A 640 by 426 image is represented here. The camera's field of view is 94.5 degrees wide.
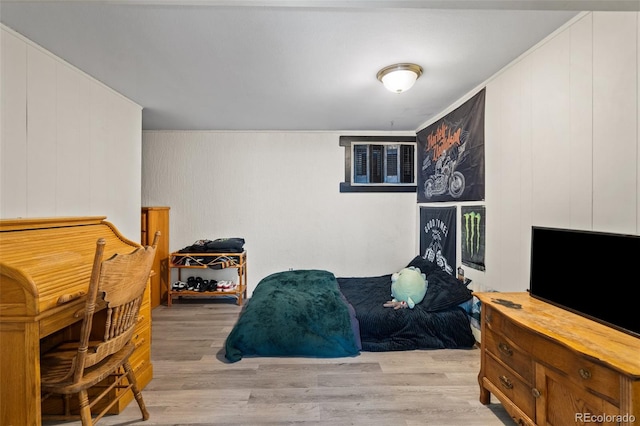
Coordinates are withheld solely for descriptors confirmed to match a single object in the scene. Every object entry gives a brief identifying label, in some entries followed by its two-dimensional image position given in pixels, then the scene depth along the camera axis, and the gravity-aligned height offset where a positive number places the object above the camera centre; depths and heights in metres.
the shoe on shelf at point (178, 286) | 3.98 -1.00
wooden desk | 1.29 -0.40
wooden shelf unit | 3.90 -0.69
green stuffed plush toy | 2.90 -0.78
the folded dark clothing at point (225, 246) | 3.96 -0.46
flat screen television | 1.33 -0.32
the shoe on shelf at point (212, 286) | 4.00 -1.01
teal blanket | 2.52 -1.02
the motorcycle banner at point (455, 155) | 2.78 +0.62
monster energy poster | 2.77 -0.23
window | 4.37 +0.71
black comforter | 2.69 -1.04
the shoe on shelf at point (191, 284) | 4.00 -0.99
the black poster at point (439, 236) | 3.33 -0.30
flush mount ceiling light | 2.28 +1.07
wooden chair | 1.38 -0.68
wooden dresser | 1.10 -0.69
